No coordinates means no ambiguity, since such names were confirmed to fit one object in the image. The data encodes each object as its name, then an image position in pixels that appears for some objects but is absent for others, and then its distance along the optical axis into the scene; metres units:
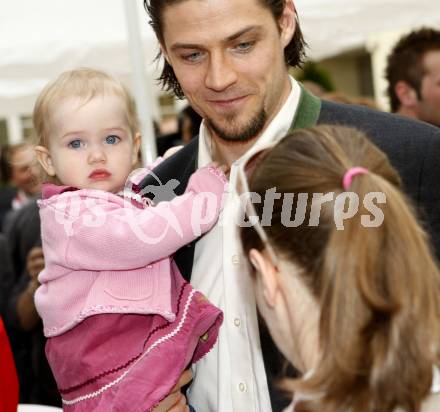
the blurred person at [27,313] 5.10
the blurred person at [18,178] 8.02
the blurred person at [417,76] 5.39
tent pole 4.90
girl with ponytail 1.73
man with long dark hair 2.62
